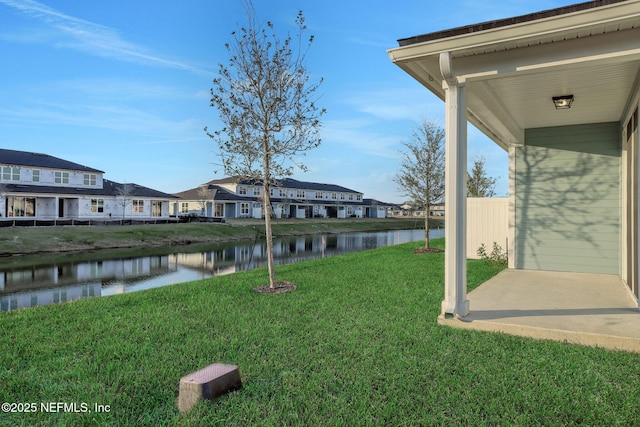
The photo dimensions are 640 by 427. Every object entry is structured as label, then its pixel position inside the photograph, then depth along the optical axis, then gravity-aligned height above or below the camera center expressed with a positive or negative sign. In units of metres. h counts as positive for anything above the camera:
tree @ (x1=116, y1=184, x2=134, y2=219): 33.62 +1.64
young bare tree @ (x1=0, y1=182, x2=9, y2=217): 26.31 +1.41
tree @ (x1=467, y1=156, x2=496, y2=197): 22.59 +2.15
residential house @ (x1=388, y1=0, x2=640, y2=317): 3.96 +1.68
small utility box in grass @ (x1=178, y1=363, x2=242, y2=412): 2.77 -1.28
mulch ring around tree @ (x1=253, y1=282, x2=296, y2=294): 7.06 -1.39
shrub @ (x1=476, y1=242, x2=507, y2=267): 10.06 -1.12
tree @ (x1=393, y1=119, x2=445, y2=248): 15.85 +2.13
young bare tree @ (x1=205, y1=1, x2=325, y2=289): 7.74 +2.39
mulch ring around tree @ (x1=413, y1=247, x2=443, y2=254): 13.59 -1.23
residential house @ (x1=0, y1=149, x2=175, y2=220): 28.94 +1.89
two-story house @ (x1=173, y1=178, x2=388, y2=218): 45.03 +1.84
